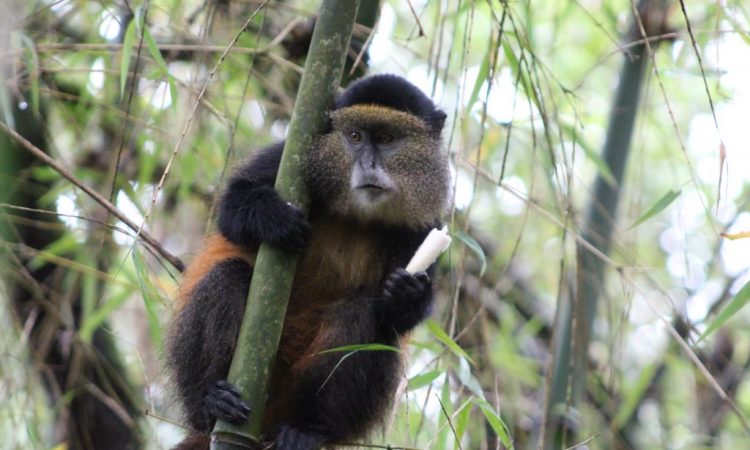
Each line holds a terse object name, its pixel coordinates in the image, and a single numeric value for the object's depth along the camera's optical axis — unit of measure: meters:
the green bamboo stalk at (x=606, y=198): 8.84
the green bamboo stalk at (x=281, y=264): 5.86
